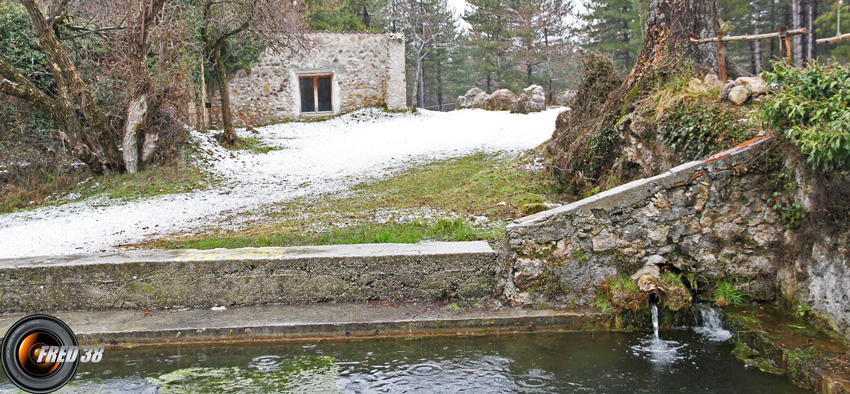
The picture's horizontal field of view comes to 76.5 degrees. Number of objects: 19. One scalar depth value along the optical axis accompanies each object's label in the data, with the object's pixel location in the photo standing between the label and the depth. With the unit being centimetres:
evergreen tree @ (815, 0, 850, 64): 2177
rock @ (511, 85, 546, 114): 2073
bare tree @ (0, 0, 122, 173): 1022
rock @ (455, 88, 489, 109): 2379
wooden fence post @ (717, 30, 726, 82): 738
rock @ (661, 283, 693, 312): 438
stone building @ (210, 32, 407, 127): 2062
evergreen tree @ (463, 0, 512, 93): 3319
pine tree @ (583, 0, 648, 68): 2816
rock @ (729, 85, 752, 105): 574
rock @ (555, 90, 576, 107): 2345
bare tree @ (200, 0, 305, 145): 1402
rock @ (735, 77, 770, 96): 570
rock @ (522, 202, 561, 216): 683
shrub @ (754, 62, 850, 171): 368
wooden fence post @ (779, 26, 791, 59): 581
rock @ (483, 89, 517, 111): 2234
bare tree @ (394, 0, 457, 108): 2832
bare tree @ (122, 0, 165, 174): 1082
